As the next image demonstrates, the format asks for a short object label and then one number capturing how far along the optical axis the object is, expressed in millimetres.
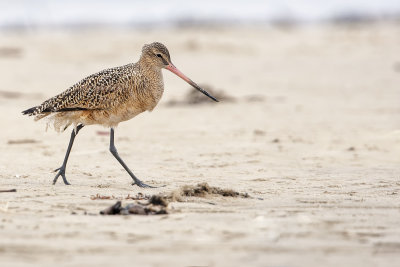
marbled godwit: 15508
